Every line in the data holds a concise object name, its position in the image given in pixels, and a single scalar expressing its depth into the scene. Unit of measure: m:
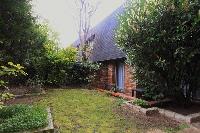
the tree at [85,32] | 12.65
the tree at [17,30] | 6.27
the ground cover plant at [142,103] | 5.52
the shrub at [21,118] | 3.73
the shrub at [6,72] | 3.72
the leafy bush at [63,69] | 9.77
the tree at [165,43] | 4.83
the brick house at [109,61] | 8.71
